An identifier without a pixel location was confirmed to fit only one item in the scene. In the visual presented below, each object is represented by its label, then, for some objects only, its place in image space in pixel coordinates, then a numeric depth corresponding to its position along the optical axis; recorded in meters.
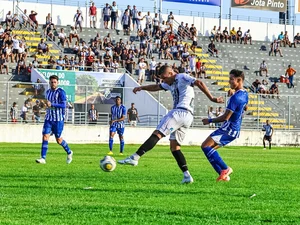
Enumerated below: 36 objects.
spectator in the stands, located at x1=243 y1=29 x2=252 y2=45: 63.73
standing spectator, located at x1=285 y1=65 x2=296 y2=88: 58.23
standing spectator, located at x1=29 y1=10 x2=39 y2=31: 52.94
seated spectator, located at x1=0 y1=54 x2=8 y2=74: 46.00
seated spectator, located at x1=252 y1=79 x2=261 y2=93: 55.71
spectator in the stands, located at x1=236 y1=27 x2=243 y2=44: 63.39
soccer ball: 14.72
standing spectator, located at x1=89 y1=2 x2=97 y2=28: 58.22
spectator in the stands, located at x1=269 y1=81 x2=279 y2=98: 54.84
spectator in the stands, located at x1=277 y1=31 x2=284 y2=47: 65.31
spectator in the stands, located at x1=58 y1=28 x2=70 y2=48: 51.94
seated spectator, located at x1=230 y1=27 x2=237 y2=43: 62.69
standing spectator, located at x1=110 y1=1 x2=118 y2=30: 57.81
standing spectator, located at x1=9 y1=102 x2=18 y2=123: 41.75
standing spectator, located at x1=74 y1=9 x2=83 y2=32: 55.28
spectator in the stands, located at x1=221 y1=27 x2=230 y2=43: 62.25
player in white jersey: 14.98
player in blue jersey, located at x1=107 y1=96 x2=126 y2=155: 31.94
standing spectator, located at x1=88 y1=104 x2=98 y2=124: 43.78
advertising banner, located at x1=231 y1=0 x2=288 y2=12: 63.91
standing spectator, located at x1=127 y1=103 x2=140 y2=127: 44.59
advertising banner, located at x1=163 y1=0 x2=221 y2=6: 61.12
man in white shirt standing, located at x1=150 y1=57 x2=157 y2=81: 51.23
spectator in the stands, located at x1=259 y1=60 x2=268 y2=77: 59.16
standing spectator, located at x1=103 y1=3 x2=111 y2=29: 57.46
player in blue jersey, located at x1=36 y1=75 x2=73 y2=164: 22.36
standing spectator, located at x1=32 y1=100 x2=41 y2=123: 41.28
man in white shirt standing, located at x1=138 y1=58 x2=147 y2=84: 50.06
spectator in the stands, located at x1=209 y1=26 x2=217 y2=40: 61.72
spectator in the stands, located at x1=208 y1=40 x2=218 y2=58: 59.38
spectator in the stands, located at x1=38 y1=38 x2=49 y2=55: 49.23
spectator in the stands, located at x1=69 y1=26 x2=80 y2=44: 52.88
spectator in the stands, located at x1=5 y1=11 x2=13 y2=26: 51.47
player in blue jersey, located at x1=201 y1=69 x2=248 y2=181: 15.09
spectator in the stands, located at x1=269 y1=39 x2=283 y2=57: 63.42
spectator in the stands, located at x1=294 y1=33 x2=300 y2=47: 66.38
